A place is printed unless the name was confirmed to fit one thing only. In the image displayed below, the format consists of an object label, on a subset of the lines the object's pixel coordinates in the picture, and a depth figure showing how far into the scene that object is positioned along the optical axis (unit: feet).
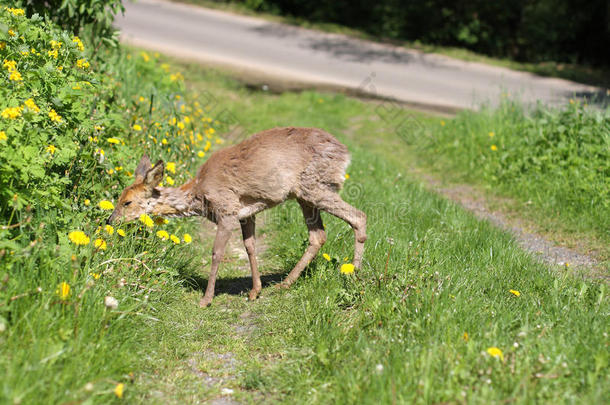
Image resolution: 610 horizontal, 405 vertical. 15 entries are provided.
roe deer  17.65
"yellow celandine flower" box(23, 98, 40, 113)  13.96
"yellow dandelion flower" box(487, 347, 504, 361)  11.87
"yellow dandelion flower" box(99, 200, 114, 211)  16.85
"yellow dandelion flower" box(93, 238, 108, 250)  15.02
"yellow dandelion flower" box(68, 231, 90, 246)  13.79
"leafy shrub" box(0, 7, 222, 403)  11.80
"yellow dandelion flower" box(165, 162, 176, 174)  20.72
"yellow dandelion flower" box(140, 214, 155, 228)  16.69
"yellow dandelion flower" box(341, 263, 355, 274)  15.76
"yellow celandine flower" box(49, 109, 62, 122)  15.14
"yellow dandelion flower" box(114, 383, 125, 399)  11.30
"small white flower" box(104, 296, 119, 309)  13.00
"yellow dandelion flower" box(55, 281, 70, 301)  12.69
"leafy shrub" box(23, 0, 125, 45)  23.66
